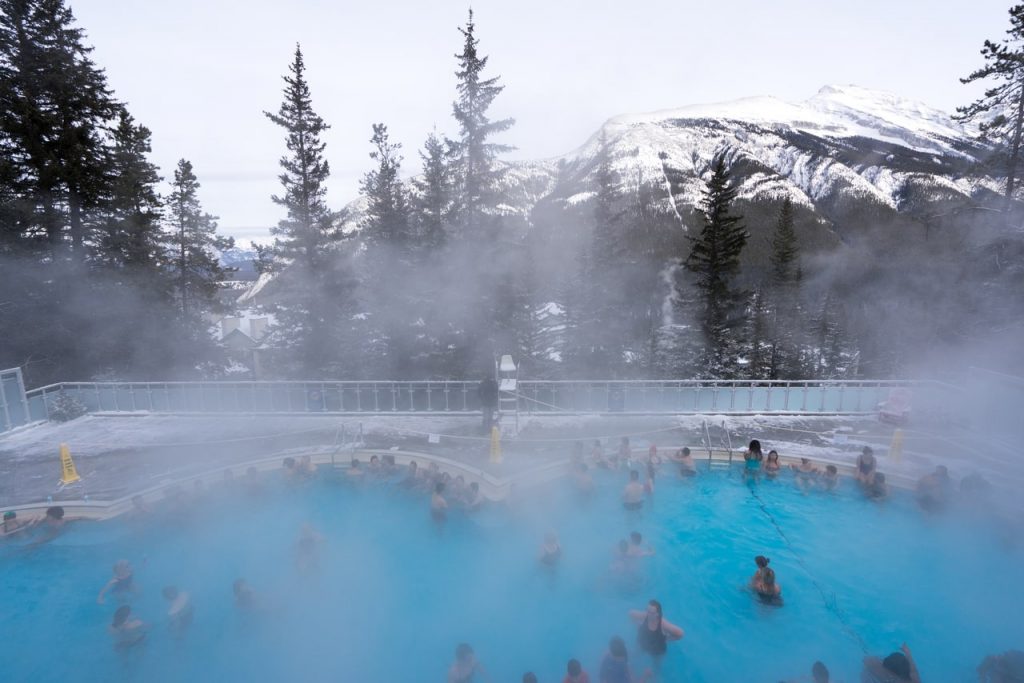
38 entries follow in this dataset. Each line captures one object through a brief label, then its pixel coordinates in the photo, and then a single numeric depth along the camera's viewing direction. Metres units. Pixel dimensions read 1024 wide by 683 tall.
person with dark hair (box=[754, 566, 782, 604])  6.02
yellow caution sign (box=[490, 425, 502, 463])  8.50
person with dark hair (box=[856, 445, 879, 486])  7.86
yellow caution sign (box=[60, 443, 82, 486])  7.90
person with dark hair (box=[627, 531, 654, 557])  6.39
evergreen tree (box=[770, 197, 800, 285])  23.80
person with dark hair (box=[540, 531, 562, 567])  6.59
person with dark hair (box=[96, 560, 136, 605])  6.00
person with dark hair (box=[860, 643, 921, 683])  4.25
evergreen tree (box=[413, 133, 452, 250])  16.47
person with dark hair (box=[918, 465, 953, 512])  7.29
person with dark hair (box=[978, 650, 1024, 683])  4.29
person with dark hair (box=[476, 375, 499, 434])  9.68
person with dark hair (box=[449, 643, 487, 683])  4.45
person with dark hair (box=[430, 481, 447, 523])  7.56
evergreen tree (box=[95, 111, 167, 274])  14.75
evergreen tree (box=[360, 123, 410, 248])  17.12
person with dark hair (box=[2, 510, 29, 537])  6.96
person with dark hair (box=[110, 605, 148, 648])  5.23
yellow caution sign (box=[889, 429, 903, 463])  8.38
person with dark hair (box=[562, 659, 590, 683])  4.16
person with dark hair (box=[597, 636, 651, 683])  4.29
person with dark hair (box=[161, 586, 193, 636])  5.53
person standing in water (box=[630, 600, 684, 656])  5.09
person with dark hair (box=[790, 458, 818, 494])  8.20
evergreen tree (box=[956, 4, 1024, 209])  12.82
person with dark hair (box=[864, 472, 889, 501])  7.71
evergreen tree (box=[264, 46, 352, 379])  15.85
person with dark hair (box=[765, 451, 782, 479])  8.31
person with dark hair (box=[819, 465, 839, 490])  7.96
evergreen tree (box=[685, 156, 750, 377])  19.14
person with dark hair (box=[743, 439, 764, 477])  8.39
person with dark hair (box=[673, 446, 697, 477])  8.72
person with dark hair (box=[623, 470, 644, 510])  7.93
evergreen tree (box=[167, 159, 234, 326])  16.73
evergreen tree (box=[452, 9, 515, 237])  16.02
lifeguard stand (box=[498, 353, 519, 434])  9.57
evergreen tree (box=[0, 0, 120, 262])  12.86
